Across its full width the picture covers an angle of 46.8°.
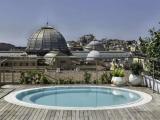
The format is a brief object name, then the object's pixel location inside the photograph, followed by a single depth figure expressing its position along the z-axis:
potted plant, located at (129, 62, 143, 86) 6.56
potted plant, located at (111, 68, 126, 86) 6.50
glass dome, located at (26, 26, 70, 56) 43.73
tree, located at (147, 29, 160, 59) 6.69
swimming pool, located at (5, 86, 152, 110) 5.03
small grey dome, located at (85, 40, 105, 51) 59.08
